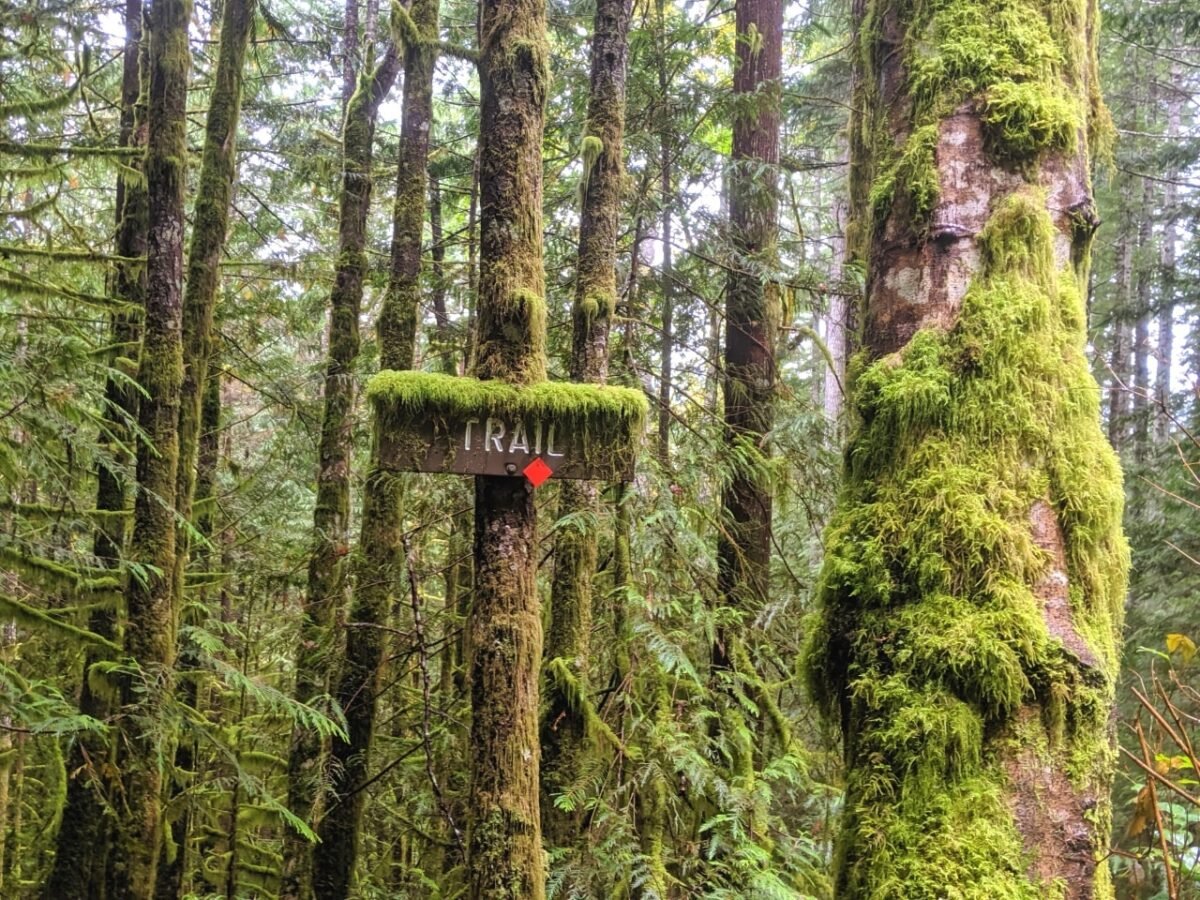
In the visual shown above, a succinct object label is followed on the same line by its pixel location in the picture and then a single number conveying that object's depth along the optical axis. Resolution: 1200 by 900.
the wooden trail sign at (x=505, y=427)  2.76
